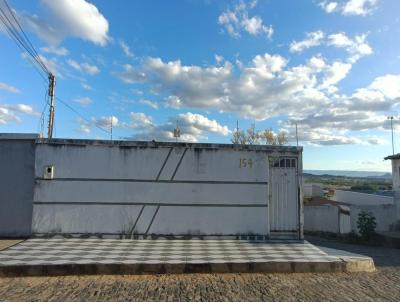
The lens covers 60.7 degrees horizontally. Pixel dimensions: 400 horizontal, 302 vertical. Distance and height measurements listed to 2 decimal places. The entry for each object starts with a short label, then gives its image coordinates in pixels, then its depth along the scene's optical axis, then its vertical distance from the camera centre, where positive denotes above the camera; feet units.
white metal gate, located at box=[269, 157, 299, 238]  31.60 -1.58
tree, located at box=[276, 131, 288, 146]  135.28 +16.64
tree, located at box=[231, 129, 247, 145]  131.75 +16.90
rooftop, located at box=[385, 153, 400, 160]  64.34 +4.89
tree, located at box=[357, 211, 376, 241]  39.10 -5.02
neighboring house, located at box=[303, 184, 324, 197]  101.84 -2.96
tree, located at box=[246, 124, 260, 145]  132.83 +17.03
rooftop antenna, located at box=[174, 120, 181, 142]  51.88 +7.32
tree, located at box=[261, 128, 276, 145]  134.10 +17.30
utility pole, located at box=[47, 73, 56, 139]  58.65 +13.89
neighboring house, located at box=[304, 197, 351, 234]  43.32 -4.89
